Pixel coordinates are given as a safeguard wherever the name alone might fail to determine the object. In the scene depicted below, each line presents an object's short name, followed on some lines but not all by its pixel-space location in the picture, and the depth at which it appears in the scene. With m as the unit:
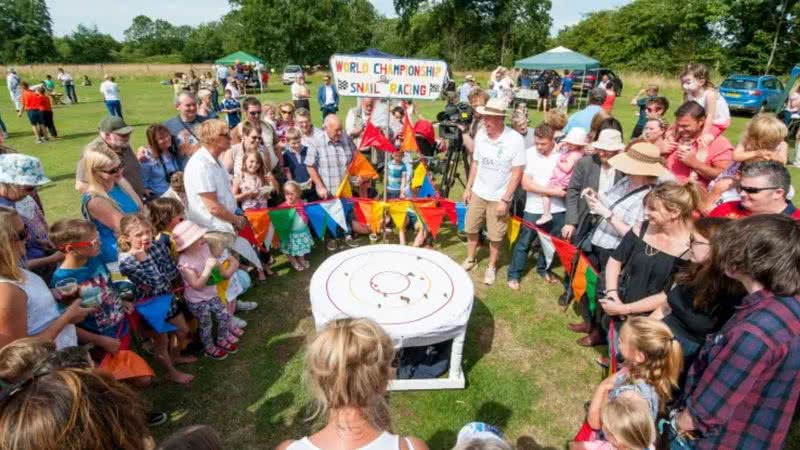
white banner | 4.92
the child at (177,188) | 4.69
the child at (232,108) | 11.84
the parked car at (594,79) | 20.54
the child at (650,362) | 2.35
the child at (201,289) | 3.38
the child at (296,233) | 5.33
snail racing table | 3.21
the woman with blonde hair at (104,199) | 3.41
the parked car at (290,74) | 30.12
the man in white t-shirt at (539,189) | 4.76
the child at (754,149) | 3.55
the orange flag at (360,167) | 5.72
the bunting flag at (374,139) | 5.45
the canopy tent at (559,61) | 19.62
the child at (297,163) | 5.86
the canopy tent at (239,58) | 27.94
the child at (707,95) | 5.01
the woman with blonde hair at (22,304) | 2.14
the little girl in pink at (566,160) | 4.70
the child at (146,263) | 3.03
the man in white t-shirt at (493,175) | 4.57
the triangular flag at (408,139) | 5.76
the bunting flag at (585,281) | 3.95
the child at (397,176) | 6.26
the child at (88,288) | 2.76
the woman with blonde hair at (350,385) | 1.62
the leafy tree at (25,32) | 58.38
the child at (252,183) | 5.00
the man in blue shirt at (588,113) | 6.11
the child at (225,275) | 3.65
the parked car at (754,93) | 16.55
